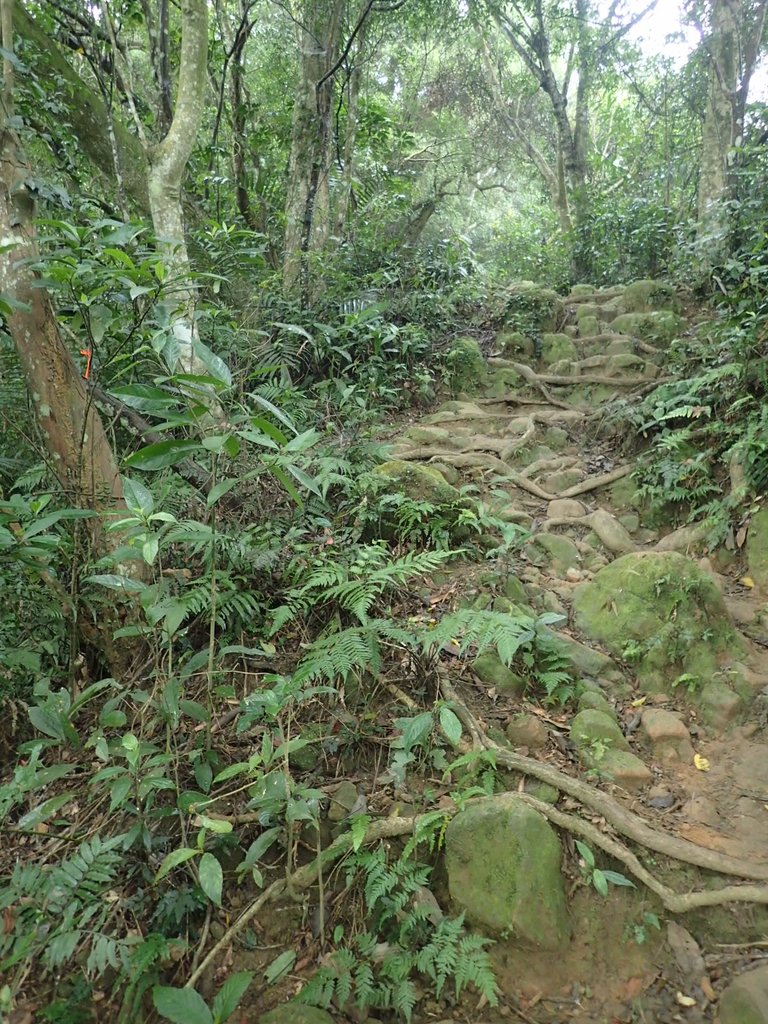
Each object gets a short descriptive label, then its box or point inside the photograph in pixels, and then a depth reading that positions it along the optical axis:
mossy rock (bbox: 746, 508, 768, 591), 4.09
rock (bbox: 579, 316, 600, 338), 7.99
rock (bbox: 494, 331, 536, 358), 7.93
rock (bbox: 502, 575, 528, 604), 4.01
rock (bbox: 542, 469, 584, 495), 5.51
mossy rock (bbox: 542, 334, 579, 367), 7.74
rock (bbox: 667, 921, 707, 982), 2.20
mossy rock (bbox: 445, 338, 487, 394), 7.48
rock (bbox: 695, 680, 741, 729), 3.26
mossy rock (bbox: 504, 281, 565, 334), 8.17
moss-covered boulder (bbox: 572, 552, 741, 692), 3.54
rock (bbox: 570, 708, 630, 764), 3.00
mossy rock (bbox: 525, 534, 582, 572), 4.53
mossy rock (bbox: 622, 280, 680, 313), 7.89
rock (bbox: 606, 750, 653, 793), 2.88
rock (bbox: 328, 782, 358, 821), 2.62
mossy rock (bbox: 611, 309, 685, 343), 7.29
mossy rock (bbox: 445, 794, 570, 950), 2.28
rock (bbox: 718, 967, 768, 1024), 2.00
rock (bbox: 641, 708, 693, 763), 3.10
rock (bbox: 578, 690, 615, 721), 3.22
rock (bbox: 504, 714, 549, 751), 3.03
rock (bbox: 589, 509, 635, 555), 4.66
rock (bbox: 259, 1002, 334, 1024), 1.98
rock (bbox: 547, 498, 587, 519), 5.08
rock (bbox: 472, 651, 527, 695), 3.33
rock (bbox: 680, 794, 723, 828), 2.74
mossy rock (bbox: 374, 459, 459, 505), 4.49
